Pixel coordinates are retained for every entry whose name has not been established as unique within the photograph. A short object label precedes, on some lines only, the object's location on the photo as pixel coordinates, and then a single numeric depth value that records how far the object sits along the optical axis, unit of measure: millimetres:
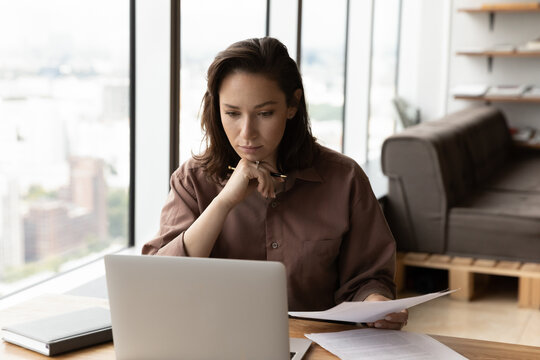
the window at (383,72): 5969
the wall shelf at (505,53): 5922
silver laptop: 1154
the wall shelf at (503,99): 5957
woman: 1647
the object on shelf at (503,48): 6008
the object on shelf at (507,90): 6011
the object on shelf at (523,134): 6062
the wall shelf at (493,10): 5977
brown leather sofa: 3785
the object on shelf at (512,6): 5898
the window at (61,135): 2338
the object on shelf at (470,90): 6152
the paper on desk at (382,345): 1339
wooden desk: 1362
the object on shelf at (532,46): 5930
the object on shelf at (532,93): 5967
